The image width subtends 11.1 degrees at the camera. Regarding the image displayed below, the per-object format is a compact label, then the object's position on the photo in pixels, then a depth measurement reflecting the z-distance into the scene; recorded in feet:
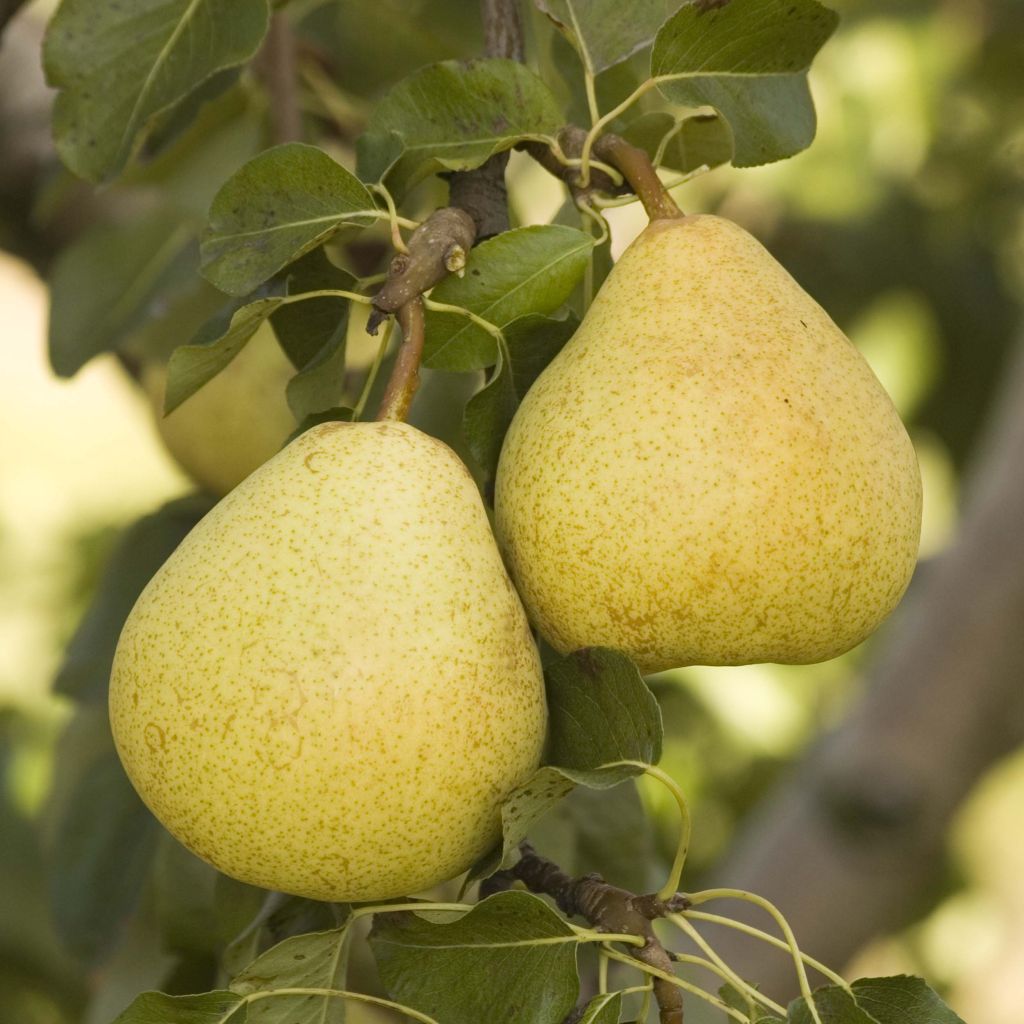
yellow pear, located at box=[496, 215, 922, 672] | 2.97
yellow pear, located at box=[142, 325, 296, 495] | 3.59
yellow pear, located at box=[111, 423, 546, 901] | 2.92
